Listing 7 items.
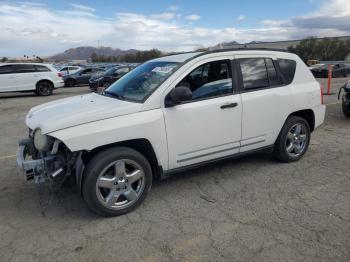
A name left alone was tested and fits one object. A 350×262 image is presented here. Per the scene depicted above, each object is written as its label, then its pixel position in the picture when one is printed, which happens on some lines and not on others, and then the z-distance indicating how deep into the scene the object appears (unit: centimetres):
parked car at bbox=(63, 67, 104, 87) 2528
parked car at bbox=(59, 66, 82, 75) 2857
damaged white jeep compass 363
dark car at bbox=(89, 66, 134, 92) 1967
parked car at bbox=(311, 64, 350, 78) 3120
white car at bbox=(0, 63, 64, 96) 1692
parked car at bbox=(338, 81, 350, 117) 859
